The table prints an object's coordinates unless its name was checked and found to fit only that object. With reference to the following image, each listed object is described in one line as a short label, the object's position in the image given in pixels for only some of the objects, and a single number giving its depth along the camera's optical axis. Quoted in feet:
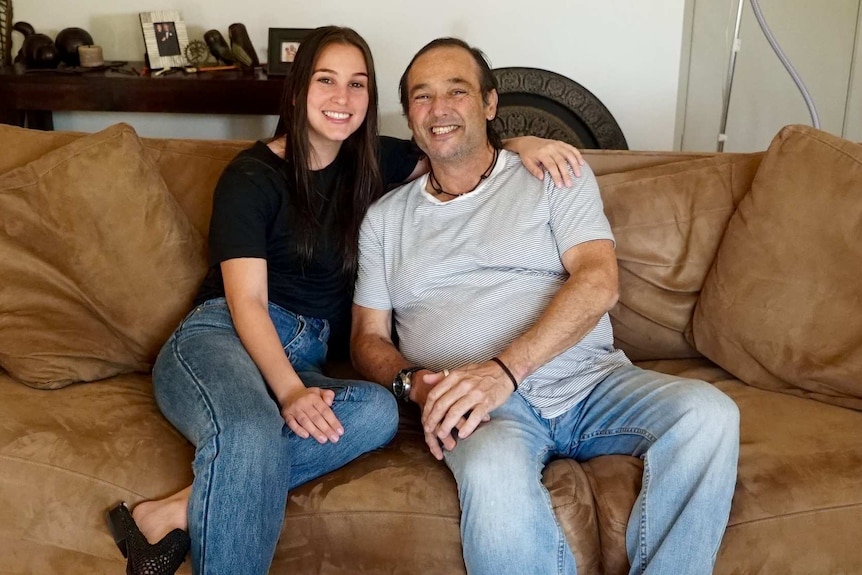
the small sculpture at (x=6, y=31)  10.46
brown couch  4.79
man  4.63
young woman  4.52
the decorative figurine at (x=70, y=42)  10.35
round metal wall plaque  10.11
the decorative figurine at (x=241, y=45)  10.36
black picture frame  10.26
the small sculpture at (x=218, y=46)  10.36
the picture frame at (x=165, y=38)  10.34
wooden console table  9.85
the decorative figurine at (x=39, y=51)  10.22
